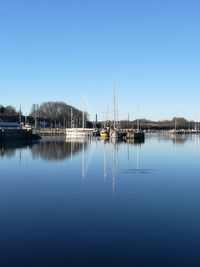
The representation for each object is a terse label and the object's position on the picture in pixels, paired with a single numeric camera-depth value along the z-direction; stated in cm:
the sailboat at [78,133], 9014
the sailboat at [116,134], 6472
